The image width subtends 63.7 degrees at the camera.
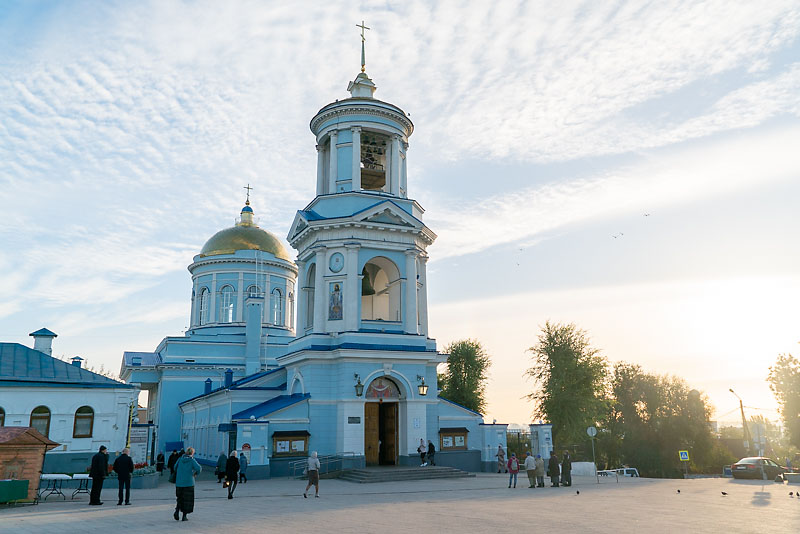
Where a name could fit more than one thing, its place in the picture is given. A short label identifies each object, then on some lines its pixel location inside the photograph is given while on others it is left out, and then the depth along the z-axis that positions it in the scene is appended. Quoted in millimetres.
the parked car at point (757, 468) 28984
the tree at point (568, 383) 44500
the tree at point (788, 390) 47812
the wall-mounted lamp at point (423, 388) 29000
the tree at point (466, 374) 60766
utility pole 49944
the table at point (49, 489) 19375
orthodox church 28188
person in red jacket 23080
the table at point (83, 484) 20353
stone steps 24847
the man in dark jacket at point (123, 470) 17394
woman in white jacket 19359
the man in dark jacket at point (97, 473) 17172
